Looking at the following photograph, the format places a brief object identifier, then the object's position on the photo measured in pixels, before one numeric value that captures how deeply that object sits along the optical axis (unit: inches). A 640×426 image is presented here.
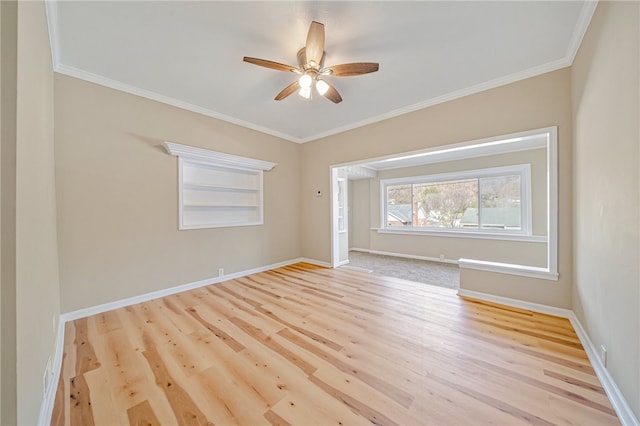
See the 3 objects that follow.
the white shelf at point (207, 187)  134.8
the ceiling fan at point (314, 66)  72.4
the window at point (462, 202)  185.0
